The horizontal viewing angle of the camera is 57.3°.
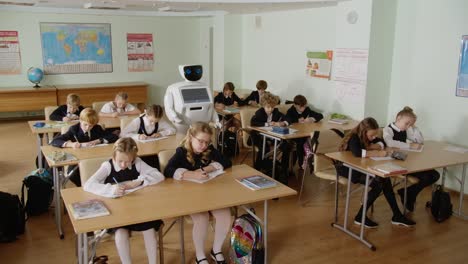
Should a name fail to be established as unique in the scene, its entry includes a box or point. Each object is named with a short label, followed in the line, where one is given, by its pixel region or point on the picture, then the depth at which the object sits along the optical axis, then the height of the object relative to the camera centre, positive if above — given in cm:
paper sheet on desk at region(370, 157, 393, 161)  401 -92
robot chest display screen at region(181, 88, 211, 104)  527 -49
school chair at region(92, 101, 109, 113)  603 -72
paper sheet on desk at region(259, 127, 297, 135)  512 -87
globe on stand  897 -44
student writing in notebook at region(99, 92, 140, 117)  577 -72
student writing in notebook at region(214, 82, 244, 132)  712 -70
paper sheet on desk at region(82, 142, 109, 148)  410 -87
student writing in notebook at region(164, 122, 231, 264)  323 -86
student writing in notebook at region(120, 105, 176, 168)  460 -78
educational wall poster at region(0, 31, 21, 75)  891 +1
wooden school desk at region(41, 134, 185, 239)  365 -89
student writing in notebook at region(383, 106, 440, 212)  440 -85
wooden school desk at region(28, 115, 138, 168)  480 -83
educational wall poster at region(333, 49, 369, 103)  578 -23
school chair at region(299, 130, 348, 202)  433 -98
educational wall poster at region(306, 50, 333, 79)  655 -10
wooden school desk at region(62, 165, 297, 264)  249 -93
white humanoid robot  525 -55
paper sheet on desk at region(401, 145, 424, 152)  437 -92
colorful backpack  319 -138
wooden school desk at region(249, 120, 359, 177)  497 -88
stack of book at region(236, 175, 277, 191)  307 -91
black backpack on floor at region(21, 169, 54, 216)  422 -136
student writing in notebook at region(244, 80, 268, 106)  730 -65
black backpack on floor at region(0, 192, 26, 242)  371 -142
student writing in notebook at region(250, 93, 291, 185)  543 -85
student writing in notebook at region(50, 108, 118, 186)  406 -79
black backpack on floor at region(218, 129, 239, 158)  658 -132
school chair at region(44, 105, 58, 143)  539 -72
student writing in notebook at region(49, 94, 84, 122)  532 -71
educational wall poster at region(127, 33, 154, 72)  1012 +7
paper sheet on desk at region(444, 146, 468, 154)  441 -93
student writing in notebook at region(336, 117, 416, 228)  403 -90
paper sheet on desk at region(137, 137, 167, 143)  446 -87
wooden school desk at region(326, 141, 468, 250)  376 -94
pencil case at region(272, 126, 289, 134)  501 -85
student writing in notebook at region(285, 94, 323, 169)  571 -78
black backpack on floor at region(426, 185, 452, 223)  431 -147
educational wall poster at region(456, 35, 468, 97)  484 -13
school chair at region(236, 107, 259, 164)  563 -88
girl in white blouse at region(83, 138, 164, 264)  288 -88
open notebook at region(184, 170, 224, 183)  318 -91
